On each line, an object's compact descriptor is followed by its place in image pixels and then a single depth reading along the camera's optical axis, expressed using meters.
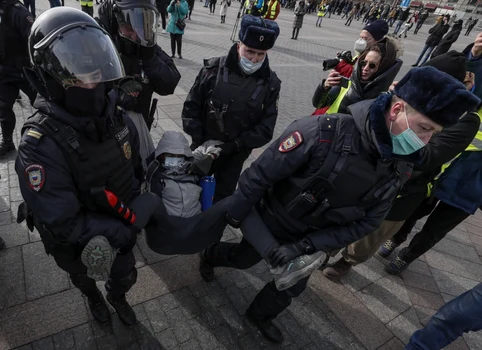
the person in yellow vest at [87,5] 10.02
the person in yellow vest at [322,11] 21.27
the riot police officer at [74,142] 1.51
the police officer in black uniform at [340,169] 1.63
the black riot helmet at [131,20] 2.30
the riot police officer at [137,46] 2.32
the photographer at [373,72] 2.67
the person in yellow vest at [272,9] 11.74
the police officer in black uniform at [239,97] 2.76
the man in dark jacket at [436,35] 12.33
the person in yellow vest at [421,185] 2.40
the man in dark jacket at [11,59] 3.26
